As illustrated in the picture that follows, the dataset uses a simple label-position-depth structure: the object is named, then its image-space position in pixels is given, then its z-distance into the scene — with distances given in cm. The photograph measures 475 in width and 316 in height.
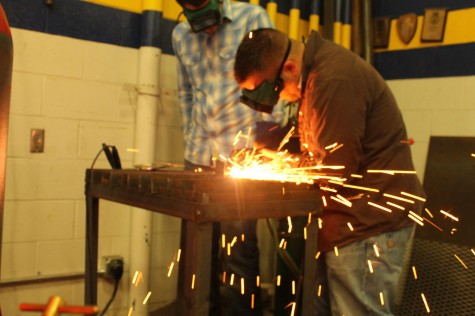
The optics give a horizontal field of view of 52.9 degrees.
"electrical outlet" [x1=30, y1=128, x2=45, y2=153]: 245
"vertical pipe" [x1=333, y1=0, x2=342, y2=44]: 345
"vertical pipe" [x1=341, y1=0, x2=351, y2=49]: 350
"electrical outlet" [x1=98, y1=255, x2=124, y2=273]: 266
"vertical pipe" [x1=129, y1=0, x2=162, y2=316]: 268
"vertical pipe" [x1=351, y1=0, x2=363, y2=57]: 351
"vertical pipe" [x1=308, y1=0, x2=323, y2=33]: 341
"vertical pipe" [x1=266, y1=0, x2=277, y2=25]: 319
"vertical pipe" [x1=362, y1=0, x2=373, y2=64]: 346
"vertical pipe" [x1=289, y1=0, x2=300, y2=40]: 328
